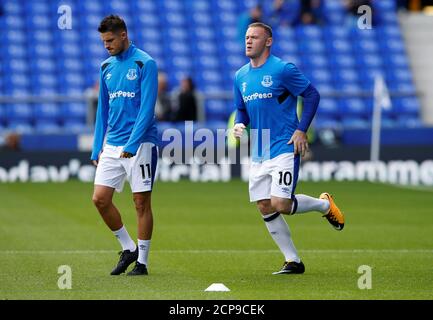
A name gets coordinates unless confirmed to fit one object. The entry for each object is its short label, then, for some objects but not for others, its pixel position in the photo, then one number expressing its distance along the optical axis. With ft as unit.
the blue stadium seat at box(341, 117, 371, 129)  88.91
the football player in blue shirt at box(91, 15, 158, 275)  34.19
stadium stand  89.25
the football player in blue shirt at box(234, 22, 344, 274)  34.73
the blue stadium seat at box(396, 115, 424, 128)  89.20
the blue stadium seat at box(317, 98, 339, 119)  90.53
